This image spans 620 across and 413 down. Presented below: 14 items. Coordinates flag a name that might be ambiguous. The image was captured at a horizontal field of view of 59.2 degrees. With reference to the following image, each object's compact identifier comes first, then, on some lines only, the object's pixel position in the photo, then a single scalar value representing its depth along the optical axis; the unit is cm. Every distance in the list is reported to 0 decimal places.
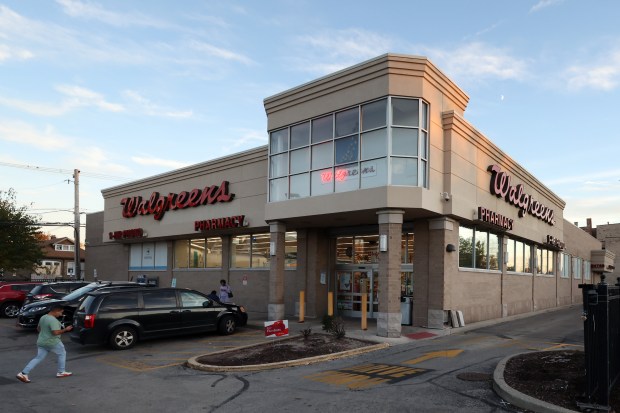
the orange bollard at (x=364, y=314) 1744
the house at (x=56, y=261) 6988
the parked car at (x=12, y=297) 2361
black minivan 1439
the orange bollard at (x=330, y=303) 1872
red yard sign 1591
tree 4319
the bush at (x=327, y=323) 1546
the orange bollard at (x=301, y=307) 2019
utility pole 3535
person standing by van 2141
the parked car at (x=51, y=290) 2148
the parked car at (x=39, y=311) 1800
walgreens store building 1709
